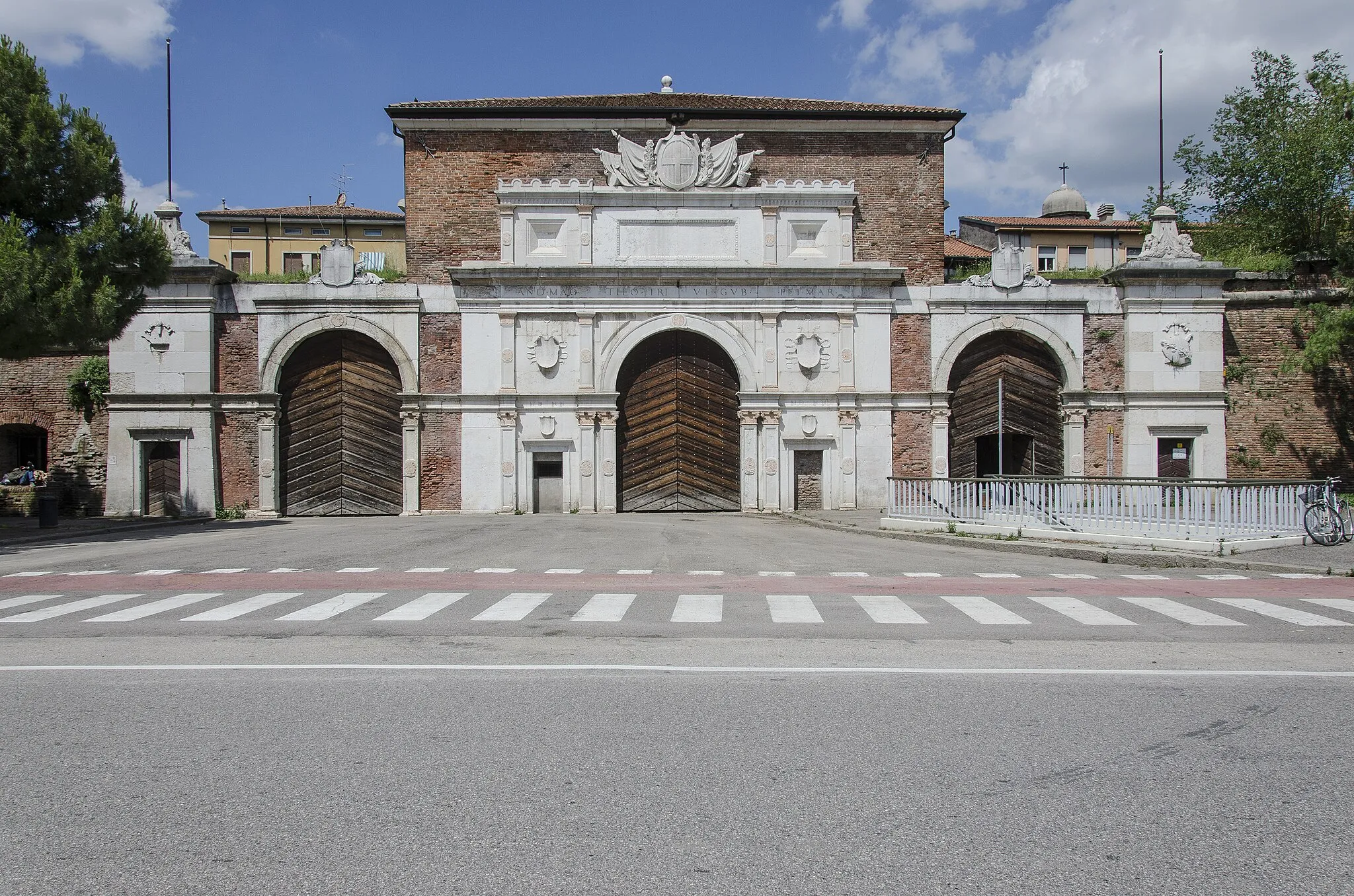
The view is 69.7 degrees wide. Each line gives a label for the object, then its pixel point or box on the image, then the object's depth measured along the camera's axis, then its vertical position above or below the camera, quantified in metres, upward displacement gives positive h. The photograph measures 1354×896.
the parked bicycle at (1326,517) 15.99 -1.00
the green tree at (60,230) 19.56 +5.08
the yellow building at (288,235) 48.91 +11.57
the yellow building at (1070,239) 47.28 +10.81
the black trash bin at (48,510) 22.69 -1.11
